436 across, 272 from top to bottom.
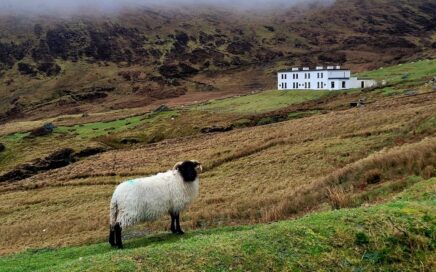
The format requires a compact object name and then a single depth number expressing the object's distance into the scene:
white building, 115.44
